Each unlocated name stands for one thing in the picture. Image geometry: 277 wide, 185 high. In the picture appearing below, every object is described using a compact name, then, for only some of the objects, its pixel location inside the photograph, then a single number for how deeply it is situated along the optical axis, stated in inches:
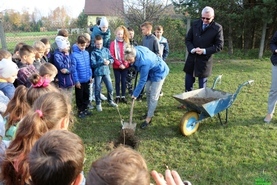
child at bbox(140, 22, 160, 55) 206.5
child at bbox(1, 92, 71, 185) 62.3
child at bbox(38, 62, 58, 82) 127.9
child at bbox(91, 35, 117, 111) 183.3
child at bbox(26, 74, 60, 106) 94.4
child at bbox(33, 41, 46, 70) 159.8
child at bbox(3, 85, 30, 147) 89.4
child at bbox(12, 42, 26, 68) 151.2
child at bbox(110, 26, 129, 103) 193.9
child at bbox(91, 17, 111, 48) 209.8
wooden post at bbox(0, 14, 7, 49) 278.0
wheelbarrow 149.1
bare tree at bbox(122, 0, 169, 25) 415.8
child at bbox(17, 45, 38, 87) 140.0
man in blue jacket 144.8
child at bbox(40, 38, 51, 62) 175.8
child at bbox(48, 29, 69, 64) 186.9
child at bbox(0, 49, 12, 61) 129.6
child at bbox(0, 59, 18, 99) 112.2
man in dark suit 173.6
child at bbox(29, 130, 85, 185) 50.5
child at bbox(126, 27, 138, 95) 228.0
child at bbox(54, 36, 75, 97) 163.0
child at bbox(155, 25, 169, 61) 229.6
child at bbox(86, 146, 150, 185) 43.9
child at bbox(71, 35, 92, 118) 168.7
